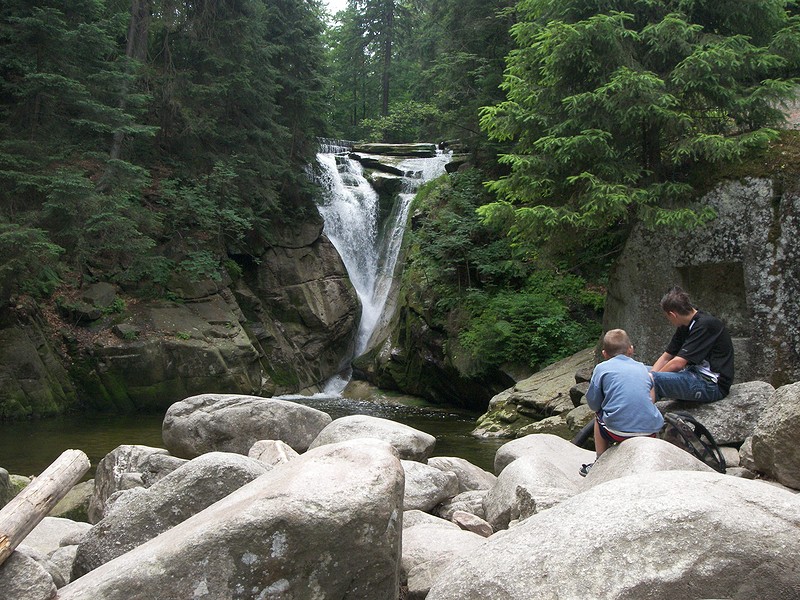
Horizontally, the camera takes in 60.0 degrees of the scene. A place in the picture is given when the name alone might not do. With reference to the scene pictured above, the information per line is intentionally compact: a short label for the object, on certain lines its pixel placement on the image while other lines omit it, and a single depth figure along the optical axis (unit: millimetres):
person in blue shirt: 5371
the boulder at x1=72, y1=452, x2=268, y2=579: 4254
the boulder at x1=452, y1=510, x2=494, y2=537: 5091
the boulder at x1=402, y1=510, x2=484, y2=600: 3697
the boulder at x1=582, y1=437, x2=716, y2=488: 4340
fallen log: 3309
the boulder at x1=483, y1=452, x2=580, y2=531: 4723
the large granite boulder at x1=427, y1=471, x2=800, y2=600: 2668
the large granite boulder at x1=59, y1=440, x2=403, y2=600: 3043
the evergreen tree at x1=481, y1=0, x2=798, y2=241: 10688
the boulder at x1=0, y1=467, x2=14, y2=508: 6395
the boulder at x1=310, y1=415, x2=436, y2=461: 7195
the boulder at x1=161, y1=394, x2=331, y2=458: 8234
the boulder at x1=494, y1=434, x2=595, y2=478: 6289
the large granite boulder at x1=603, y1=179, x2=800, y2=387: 9617
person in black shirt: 6410
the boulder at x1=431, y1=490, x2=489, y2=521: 5980
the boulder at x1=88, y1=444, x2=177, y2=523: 6660
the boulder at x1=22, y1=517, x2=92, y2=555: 5680
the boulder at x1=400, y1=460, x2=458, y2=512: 5903
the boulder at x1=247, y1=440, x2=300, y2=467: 6324
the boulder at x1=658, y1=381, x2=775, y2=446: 6449
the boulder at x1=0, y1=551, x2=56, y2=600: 3248
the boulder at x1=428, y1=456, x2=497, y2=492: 7297
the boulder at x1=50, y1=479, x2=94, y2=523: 7631
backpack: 5734
